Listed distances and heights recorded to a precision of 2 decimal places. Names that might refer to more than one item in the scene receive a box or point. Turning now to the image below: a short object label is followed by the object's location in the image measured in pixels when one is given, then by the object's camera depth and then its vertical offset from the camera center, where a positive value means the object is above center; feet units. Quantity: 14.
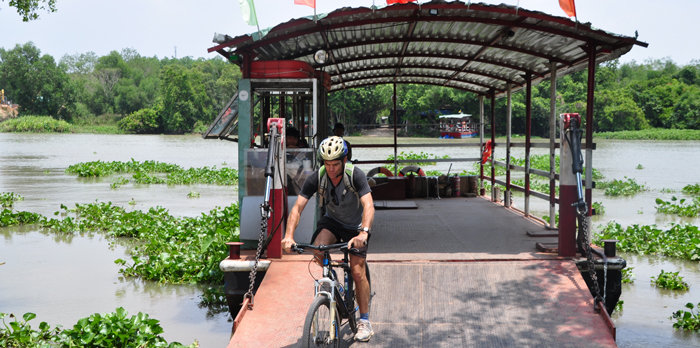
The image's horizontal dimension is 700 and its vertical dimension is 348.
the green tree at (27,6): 35.47 +8.19
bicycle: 13.17 -3.96
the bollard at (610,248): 19.93 -3.73
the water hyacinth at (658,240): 33.65 -6.16
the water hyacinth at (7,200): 53.42 -5.59
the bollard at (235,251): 20.26 -3.85
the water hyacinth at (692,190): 65.77 -5.81
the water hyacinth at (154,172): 75.97 -4.67
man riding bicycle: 14.56 -1.77
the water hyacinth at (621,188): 64.39 -5.63
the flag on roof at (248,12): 22.43 +4.88
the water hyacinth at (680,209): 48.88 -6.08
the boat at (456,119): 147.33 +5.16
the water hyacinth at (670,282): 27.37 -6.74
